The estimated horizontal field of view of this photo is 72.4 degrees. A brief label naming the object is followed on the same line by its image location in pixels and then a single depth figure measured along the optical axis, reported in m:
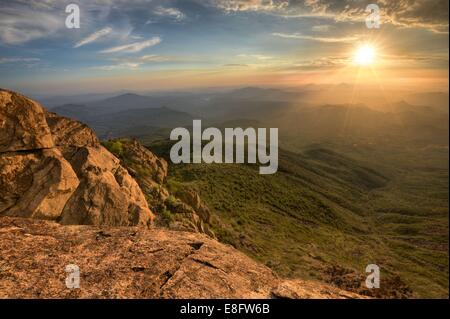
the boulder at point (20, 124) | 14.95
